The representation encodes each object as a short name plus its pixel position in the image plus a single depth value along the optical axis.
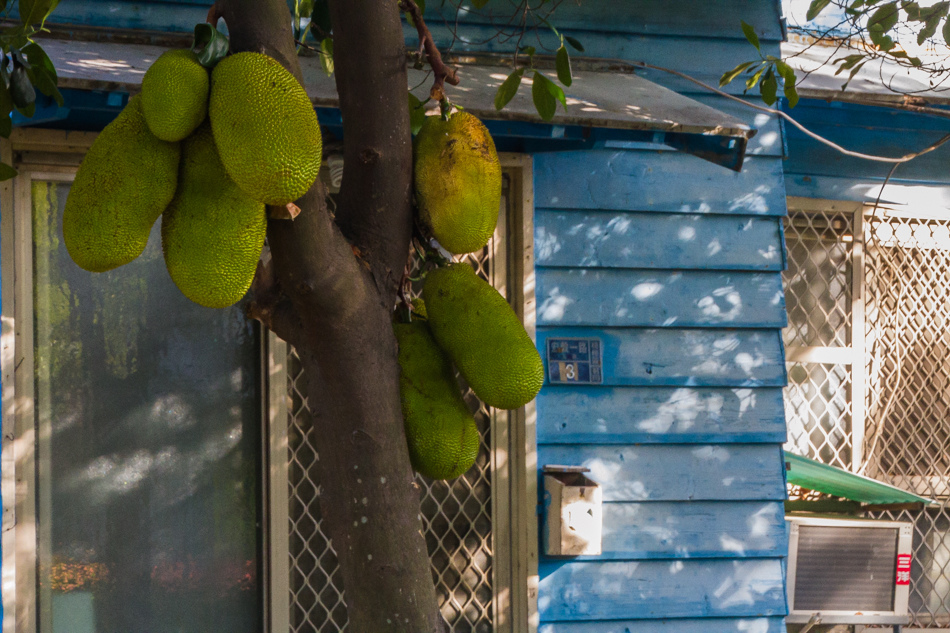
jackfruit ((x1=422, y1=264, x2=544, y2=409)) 5.57
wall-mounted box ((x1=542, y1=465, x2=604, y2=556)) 8.06
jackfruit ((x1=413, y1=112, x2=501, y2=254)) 5.49
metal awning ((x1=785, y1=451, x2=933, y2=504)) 8.57
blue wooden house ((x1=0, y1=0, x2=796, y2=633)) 7.92
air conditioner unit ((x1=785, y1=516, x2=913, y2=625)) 8.70
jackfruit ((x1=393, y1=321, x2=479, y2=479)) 5.47
